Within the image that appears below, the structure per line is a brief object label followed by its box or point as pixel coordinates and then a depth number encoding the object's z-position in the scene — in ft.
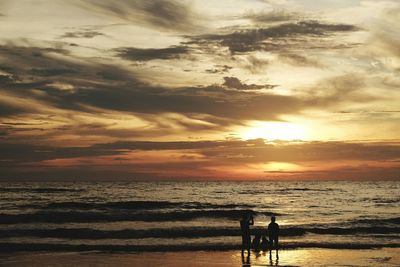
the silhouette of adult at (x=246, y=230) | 71.77
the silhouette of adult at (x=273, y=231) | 72.74
